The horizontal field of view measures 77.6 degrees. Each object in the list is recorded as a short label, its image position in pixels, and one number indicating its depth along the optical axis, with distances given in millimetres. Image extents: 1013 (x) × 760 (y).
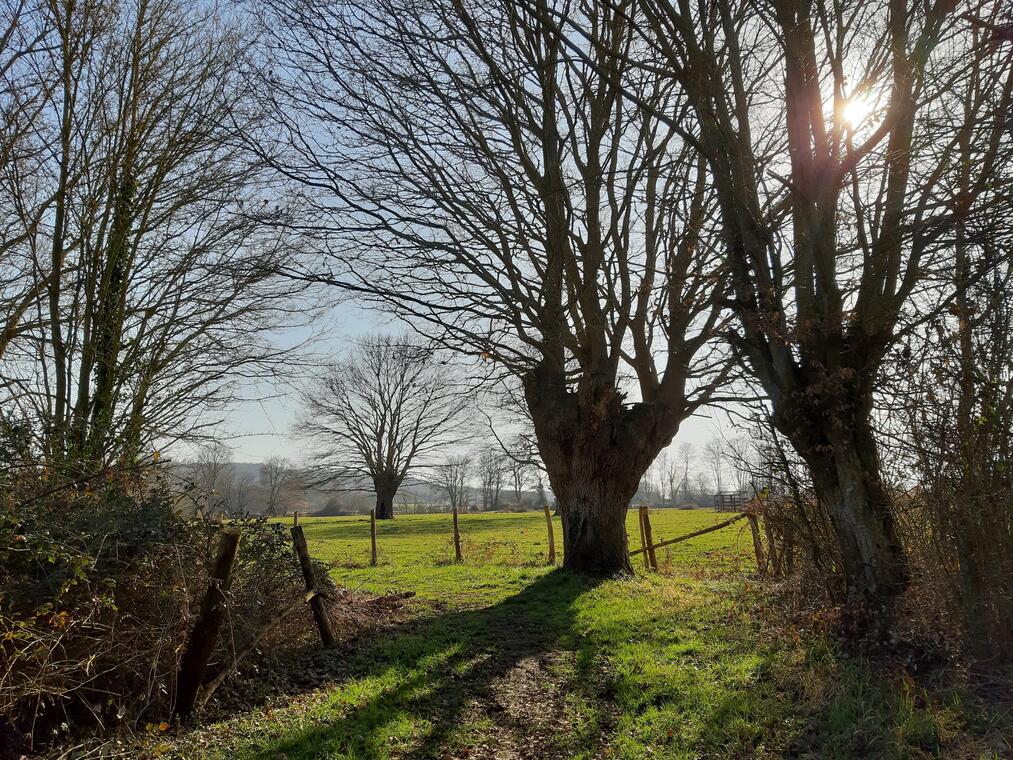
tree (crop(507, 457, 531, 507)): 43856
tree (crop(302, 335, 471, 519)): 40250
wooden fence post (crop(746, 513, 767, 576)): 10828
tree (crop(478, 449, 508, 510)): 48719
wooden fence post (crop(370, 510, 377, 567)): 16412
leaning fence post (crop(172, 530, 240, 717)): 5141
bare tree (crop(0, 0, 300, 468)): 8258
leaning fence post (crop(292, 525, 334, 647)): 7000
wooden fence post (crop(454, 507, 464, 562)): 16109
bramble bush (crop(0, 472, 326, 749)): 4172
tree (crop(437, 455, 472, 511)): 41438
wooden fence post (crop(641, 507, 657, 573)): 13344
